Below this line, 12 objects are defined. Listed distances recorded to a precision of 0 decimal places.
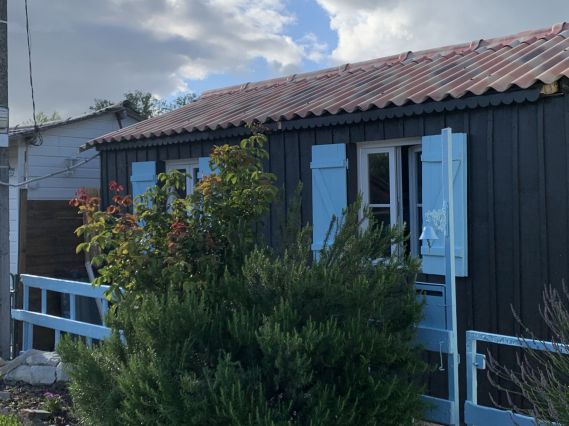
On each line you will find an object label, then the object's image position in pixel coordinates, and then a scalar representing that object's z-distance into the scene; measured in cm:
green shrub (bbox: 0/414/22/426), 576
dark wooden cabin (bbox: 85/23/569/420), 571
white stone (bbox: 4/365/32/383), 739
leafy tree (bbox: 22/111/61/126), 3014
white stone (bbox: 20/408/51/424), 611
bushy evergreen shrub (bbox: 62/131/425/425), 384
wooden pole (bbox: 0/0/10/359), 791
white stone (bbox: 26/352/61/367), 746
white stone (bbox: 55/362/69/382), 724
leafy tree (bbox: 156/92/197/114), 3663
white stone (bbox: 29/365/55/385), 729
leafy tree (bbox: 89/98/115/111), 3532
